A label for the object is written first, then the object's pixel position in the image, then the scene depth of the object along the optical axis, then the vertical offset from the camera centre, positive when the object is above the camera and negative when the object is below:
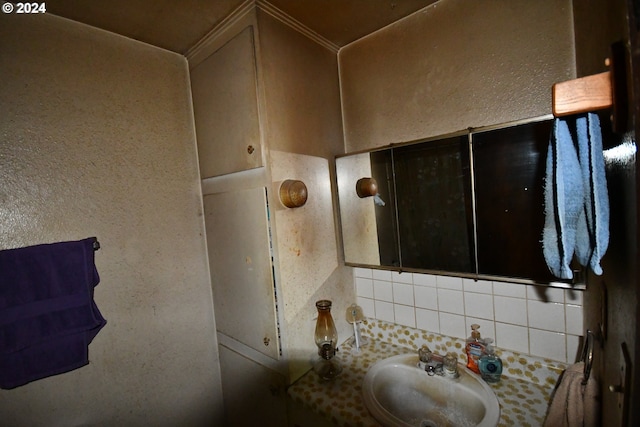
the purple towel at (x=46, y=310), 0.83 -0.27
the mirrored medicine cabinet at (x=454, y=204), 0.88 -0.04
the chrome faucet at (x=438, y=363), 0.96 -0.67
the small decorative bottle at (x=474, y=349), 0.98 -0.61
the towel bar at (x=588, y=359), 0.65 -0.46
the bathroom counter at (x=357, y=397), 0.80 -0.70
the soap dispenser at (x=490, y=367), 0.93 -0.66
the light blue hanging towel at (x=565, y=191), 0.47 -0.02
